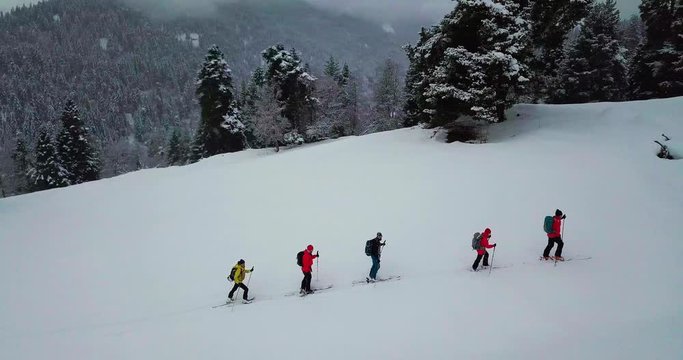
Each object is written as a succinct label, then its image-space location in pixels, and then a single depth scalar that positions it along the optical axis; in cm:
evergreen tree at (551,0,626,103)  3572
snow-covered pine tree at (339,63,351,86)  7414
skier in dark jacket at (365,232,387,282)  1088
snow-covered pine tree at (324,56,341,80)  7490
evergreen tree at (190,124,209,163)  5765
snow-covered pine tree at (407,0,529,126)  2000
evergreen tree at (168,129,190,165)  7519
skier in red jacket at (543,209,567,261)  1085
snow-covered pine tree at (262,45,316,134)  4016
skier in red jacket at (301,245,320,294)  1070
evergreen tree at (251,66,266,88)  6336
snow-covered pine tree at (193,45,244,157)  4325
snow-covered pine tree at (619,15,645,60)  6210
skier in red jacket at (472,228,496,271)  1066
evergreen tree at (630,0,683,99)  2945
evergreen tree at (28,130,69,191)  4638
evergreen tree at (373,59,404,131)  6316
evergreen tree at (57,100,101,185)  4741
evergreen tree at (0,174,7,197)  6243
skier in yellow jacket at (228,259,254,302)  1070
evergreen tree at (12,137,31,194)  5594
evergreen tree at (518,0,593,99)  2219
